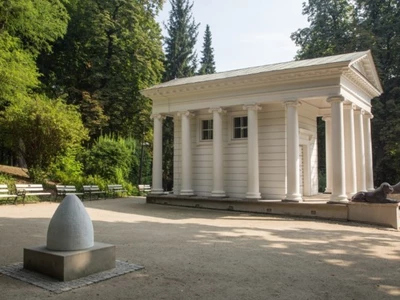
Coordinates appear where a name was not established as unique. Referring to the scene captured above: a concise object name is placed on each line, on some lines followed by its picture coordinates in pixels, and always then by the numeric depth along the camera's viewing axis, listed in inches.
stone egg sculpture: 216.2
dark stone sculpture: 490.9
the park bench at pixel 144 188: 934.8
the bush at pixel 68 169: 862.5
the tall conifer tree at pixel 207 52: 2053.4
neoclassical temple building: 552.7
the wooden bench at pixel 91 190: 756.6
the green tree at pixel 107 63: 1133.1
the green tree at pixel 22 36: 847.7
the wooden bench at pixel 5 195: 602.8
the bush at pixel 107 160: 922.1
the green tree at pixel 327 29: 1160.2
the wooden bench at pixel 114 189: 831.3
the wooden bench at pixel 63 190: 711.1
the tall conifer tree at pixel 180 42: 1590.8
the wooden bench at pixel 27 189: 639.1
